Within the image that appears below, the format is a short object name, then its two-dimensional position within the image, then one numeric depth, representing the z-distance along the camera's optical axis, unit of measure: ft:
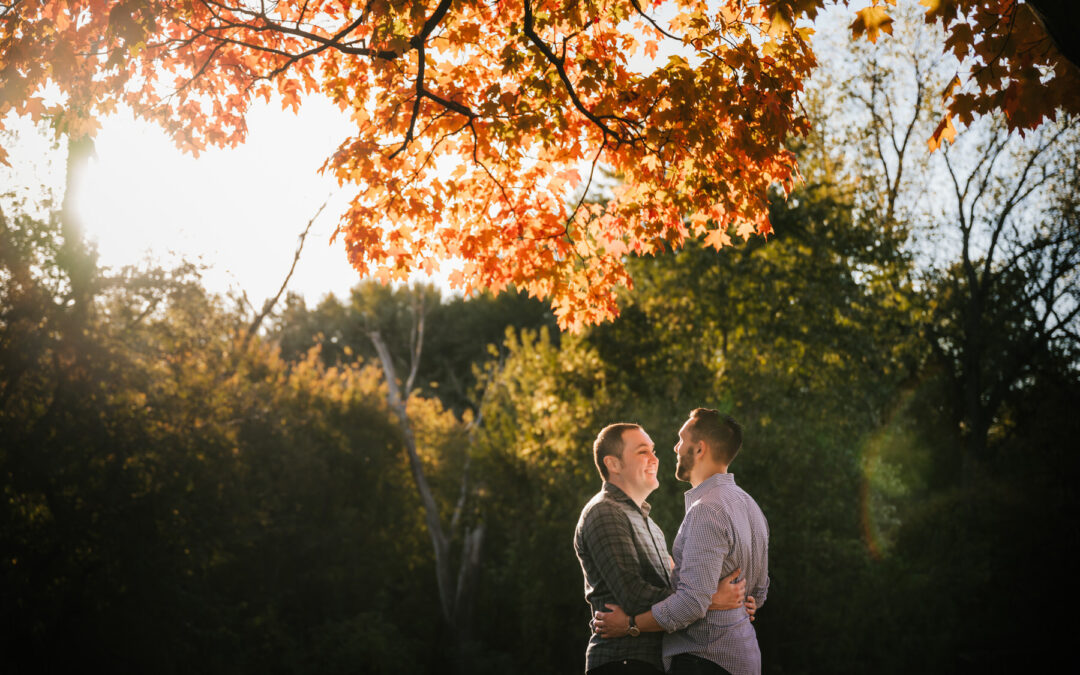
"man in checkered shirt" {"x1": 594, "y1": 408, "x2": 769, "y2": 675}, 10.43
